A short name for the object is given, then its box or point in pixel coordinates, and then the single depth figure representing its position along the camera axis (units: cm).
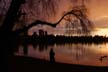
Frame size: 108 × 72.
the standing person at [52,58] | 813
